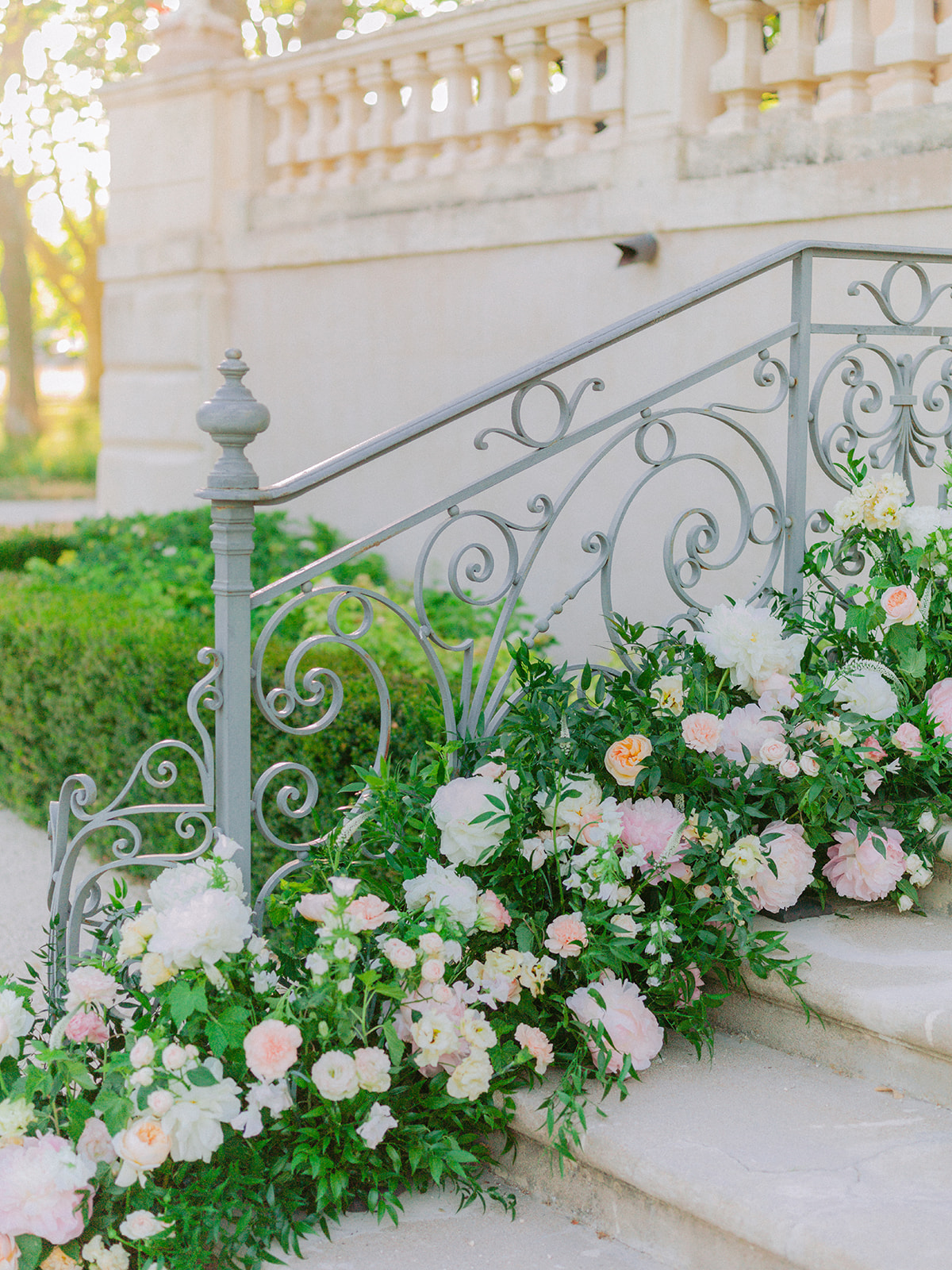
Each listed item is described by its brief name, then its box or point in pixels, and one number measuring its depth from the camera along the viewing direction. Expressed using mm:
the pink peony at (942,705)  2820
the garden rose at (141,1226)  2078
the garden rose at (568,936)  2408
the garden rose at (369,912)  2332
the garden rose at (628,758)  2578
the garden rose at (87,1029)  2332
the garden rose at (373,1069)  2219
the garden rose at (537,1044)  2352
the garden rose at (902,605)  2842
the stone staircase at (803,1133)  1994
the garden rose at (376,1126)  2207
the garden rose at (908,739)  2736
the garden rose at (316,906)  2365
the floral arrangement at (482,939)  2176
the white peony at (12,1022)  2342
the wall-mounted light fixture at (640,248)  5484
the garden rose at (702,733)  2609
